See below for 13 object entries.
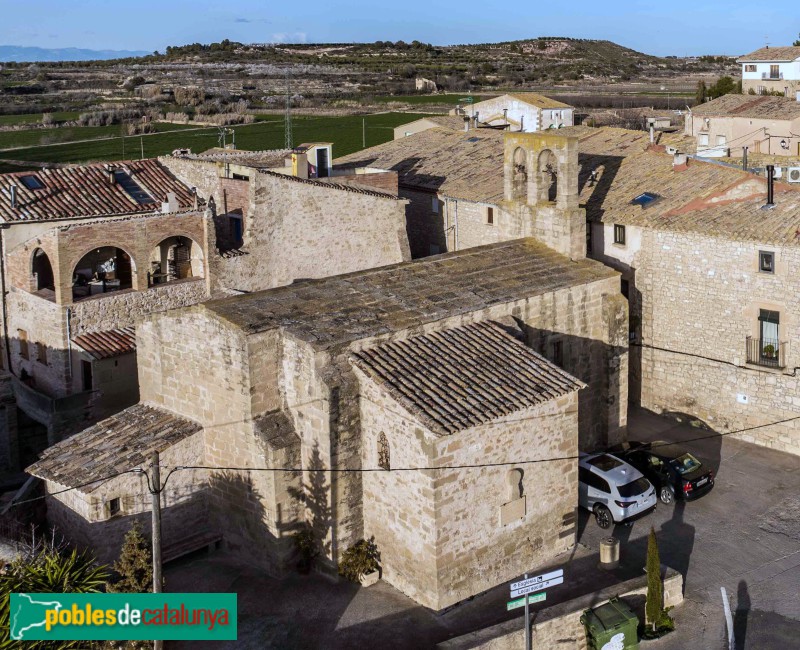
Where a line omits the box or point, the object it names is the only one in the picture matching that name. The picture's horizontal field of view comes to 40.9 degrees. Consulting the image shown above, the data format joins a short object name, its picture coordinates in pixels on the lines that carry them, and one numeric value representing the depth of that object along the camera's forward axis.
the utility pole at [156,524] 15.91
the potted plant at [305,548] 21.11
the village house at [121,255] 27.11
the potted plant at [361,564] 20.58
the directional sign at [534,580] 16.83
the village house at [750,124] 49.53
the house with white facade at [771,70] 74.44
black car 24.00
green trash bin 18.75
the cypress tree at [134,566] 18.25
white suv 22.91
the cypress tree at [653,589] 19.25
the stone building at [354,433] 19.66
